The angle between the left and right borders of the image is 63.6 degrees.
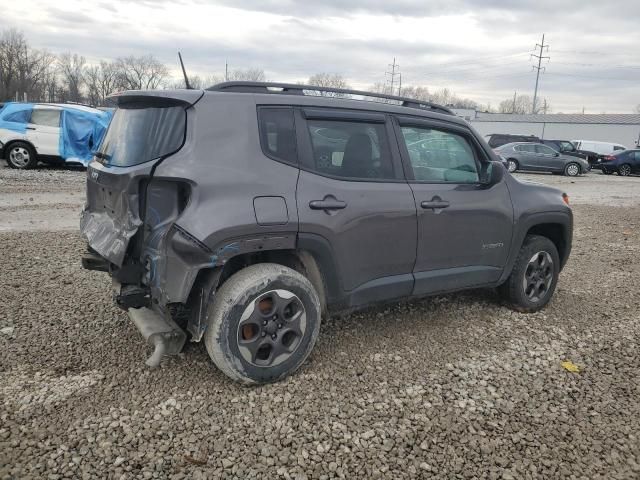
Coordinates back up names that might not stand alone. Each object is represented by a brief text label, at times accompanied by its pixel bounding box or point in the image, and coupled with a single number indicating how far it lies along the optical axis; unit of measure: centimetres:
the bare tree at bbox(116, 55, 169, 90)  7775
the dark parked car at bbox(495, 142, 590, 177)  2308
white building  5369
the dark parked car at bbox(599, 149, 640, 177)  2536
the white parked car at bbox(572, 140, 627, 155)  2934
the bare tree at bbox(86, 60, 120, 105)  8519
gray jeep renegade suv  297
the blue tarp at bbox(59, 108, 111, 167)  1364
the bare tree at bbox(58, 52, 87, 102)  7962
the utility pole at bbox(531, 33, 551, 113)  6641
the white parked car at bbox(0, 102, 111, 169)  1334
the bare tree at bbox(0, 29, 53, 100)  6419
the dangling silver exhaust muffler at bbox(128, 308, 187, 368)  318
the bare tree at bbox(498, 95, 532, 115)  10575
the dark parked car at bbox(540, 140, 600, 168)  2755
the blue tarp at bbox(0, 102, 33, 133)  1331
